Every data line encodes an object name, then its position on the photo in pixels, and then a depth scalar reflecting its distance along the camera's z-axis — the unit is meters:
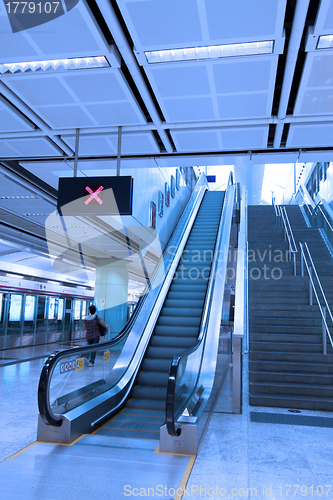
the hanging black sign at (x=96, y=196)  5.00
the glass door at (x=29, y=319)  17.23
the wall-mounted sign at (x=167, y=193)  14.10
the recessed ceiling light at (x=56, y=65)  3.75
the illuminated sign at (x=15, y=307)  16.08
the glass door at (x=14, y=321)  16.03
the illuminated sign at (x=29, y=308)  17.27
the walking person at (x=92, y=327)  9.20
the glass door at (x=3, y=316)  15.42
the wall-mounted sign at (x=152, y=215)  11.26
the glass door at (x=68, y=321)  21.16
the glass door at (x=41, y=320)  18.36
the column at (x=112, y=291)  14.72
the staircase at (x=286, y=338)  6.12
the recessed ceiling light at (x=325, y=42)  3.31
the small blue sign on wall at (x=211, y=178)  20.52
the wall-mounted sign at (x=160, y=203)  12.71
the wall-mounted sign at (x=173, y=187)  15.74
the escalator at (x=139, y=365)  4.40
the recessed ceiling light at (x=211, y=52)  3.46
